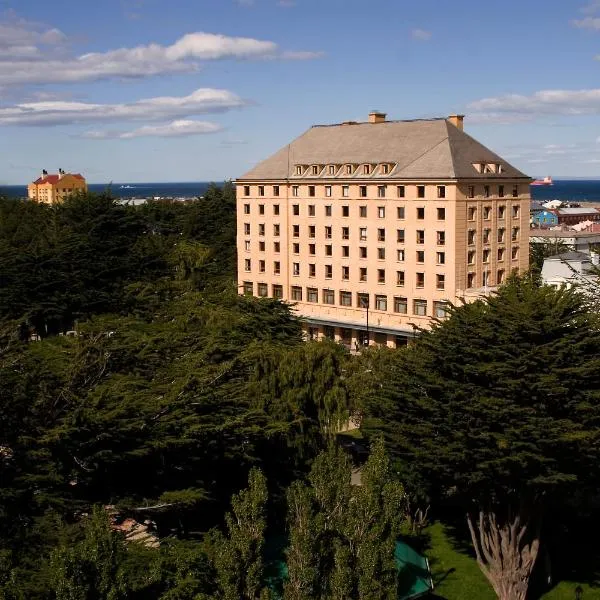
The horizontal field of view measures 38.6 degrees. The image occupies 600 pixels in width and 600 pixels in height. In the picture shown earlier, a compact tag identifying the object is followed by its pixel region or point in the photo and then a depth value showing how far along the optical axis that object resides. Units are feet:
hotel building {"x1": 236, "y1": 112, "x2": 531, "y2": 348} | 233.76
